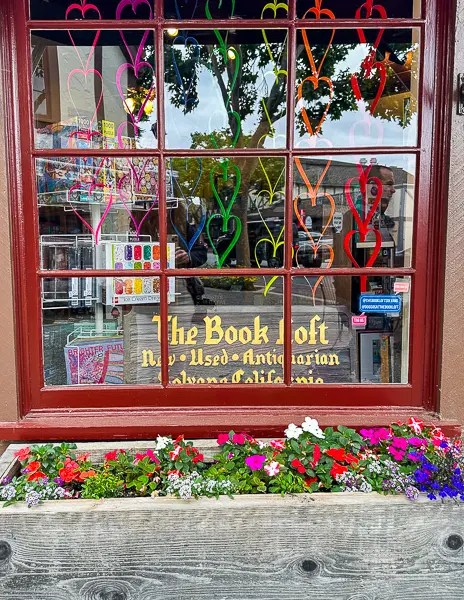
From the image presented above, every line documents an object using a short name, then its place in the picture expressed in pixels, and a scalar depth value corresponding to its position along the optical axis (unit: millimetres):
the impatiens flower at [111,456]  2160
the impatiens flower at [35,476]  2019
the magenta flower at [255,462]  2016
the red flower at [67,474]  2029
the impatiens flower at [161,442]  2152
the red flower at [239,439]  2160
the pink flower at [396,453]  2062
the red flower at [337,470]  2010
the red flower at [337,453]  2061
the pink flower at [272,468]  1989
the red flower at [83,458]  2171
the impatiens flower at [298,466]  2006
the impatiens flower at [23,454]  2129
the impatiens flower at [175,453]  2096
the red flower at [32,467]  2069
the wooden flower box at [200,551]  1867
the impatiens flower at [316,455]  2037
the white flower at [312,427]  2141
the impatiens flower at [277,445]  2160
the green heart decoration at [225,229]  2522
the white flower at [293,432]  2135
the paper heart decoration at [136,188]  2457
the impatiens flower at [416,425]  2205
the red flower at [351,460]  2064
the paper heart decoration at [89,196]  2473
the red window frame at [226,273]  2260
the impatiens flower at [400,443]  2100
